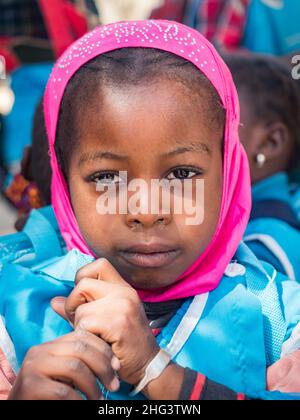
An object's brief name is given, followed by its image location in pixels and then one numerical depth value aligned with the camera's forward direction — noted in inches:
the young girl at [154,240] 55.2
